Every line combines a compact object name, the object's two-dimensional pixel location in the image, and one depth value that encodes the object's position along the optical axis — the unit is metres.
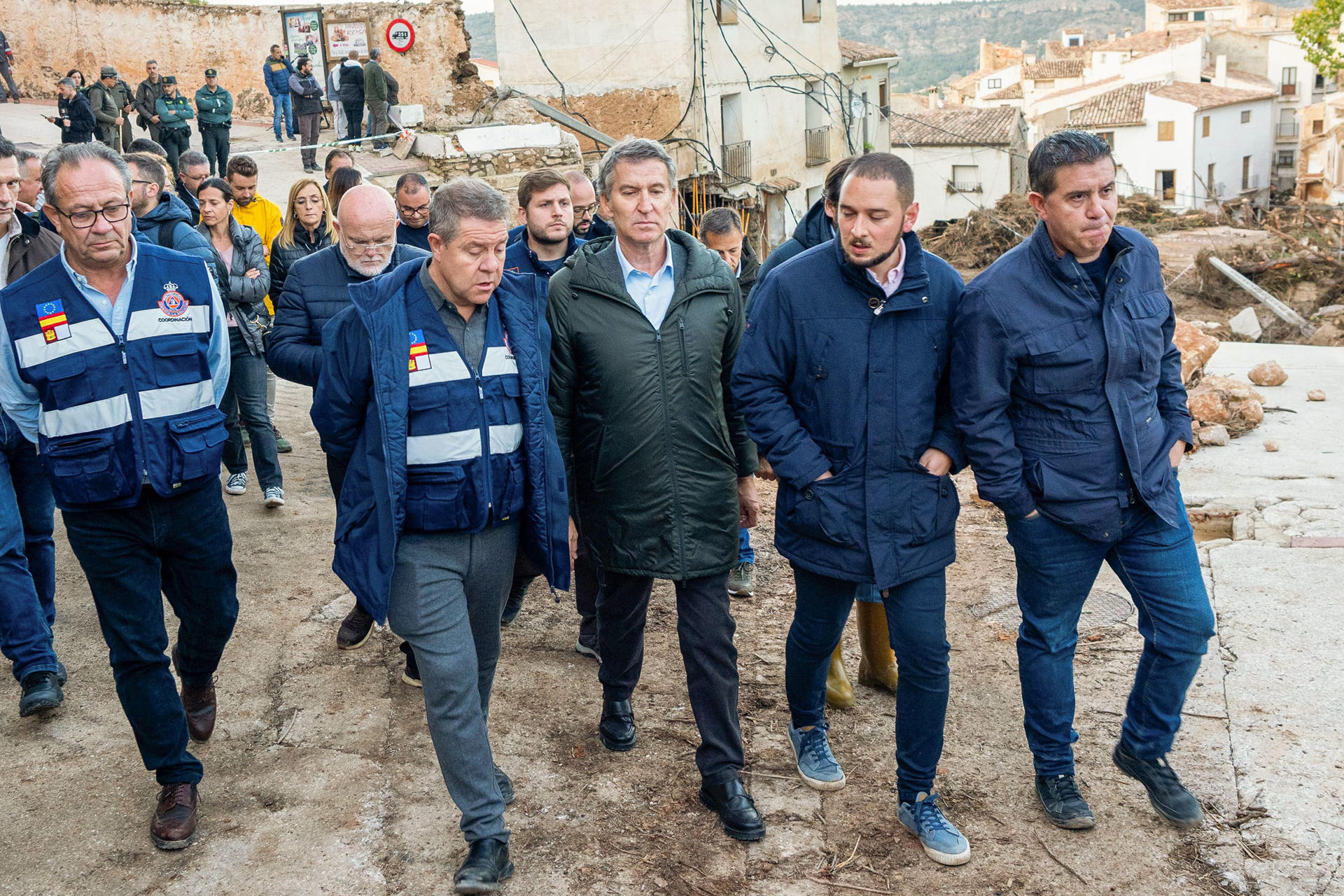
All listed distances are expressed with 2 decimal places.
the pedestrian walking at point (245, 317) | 6.16
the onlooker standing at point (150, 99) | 15.55
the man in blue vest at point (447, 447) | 3.06
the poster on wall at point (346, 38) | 22.02
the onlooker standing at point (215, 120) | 14.25
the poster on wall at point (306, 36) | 22.25
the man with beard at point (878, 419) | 3.18
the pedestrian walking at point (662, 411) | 3.43
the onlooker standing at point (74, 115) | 15.24
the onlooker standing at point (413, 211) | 5.77
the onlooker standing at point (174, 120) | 14.86
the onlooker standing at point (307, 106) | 16.42
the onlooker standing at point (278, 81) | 18.56
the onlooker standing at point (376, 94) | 16.50
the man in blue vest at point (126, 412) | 3.21
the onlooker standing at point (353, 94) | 16.55
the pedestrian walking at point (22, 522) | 4.02
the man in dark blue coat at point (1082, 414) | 3.16
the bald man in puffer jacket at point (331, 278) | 4.41
